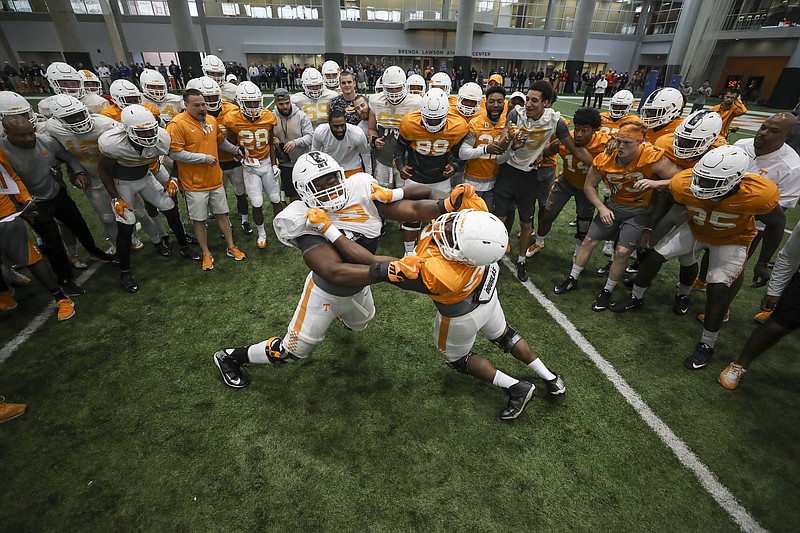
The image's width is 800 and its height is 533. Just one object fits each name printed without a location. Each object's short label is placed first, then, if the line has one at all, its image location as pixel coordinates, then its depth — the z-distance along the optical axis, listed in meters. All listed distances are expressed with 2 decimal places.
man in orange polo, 5.33
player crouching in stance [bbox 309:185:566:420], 2.51
